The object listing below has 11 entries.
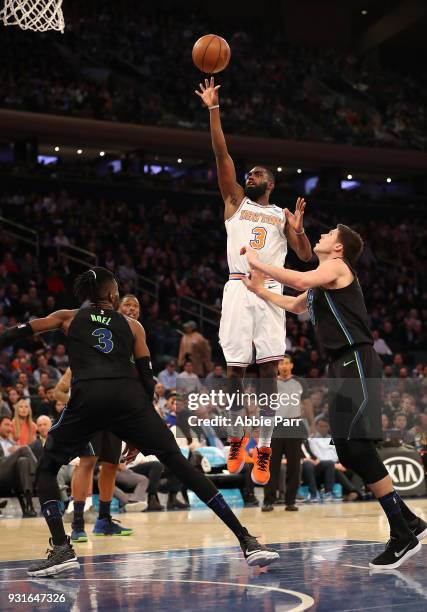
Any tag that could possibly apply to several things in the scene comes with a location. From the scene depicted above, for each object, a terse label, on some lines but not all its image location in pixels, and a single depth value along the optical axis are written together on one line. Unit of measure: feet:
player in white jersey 25.13
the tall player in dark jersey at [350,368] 21.66
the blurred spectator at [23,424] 41.86
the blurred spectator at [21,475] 39.06
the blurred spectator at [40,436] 40.16
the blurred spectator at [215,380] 50.14
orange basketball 24.62
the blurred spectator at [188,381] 50.08
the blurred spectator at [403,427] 51.11
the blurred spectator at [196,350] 56.85
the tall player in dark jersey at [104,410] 21.24
